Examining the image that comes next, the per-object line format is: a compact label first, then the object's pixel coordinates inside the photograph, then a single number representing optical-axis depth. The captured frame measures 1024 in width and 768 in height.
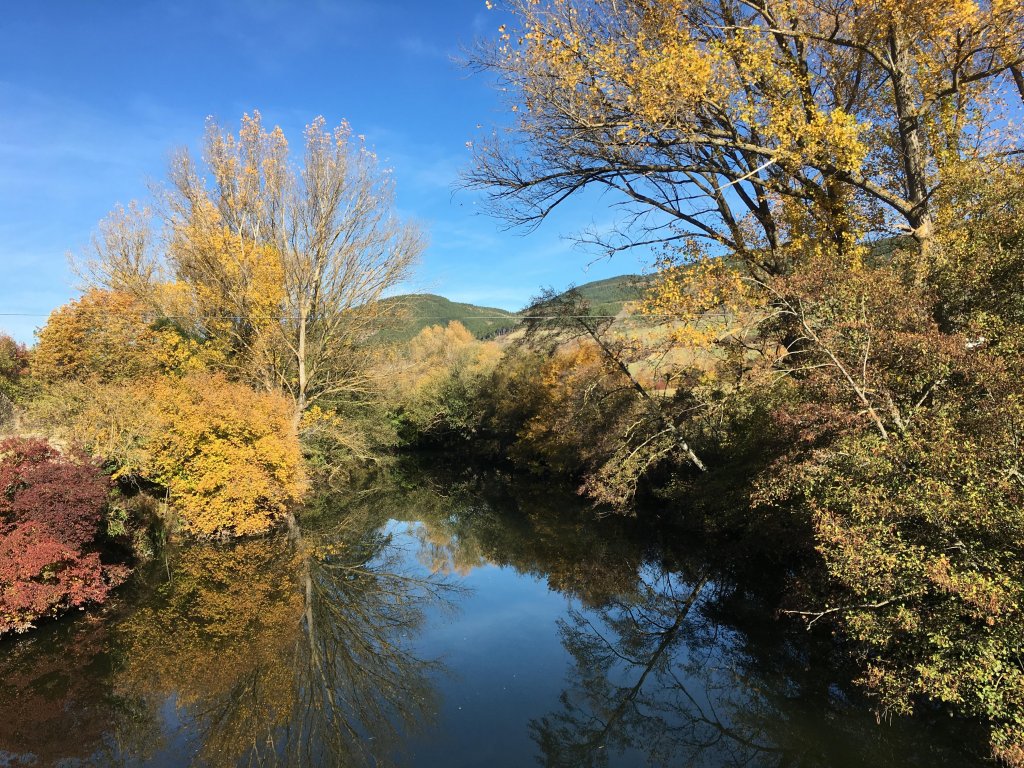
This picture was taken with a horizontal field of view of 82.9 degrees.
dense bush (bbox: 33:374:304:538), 15.23
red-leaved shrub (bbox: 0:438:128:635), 9.80
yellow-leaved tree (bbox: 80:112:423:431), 22.81
